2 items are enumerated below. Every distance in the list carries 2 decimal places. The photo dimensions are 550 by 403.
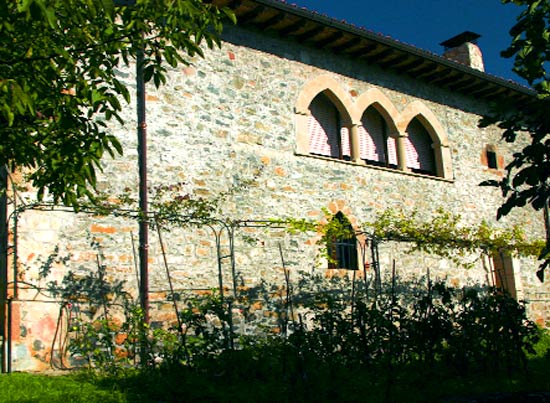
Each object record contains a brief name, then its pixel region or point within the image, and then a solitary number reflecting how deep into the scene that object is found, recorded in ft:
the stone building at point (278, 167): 24.99
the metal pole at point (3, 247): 23.68
